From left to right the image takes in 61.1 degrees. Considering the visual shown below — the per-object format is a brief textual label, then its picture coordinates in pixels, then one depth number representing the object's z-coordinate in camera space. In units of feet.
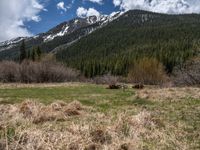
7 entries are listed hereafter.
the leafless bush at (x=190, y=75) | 61.62
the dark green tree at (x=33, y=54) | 159.04
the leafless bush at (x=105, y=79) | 100.94
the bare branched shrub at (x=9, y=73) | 113.42
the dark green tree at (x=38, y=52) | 163.27
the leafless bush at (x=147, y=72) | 136.32
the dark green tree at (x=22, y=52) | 160.79
